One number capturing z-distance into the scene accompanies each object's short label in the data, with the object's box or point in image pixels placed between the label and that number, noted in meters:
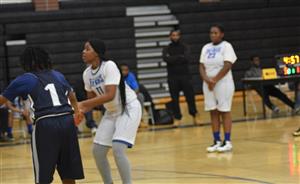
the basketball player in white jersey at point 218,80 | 11.05
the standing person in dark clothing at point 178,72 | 15.43
